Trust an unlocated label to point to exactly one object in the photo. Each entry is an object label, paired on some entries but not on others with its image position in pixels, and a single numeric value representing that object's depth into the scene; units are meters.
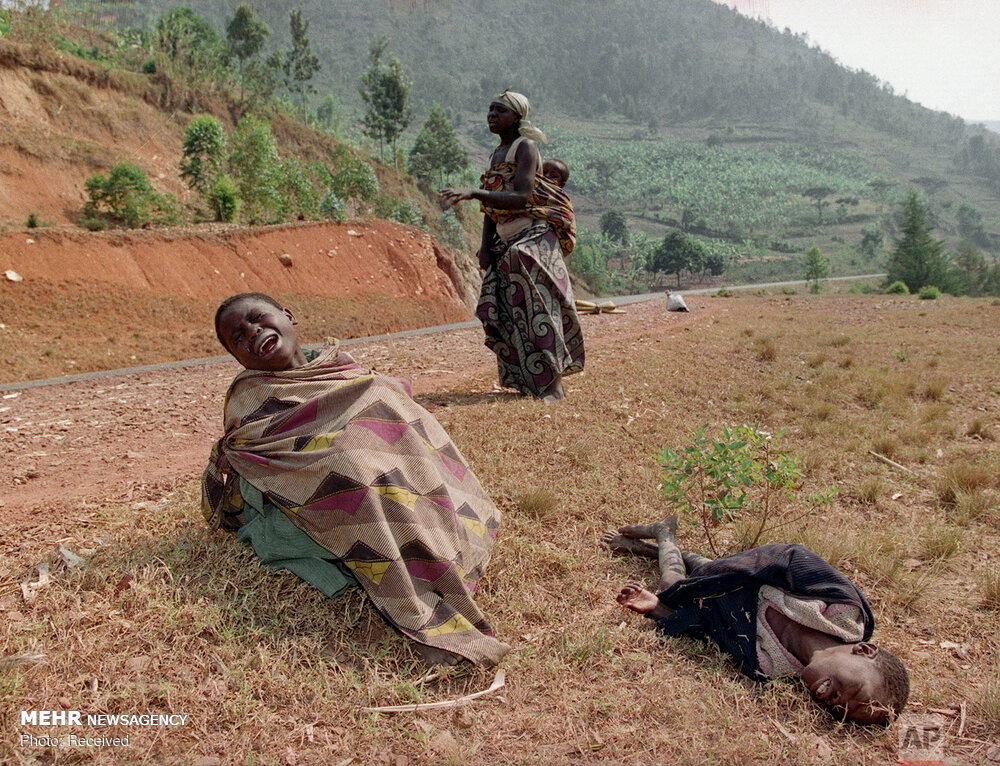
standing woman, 5.32
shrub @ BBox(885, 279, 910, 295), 22.73
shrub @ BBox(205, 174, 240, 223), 16.47
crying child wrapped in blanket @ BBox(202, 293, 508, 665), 2.57
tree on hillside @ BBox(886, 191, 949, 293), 32.44
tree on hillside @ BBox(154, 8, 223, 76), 27.64
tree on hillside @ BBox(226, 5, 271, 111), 37.47
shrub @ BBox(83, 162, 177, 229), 14.40
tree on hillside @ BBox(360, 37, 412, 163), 41.00
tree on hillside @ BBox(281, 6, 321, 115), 40.31
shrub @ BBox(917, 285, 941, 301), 18.23
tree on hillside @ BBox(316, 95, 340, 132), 57.68
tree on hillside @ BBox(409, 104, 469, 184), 43.00
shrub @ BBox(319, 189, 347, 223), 19.05
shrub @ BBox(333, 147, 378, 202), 23.70
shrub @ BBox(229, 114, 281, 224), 16.88
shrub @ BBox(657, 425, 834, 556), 3.37
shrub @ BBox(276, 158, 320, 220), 18.31
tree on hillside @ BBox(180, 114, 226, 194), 18.84
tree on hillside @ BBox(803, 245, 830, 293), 35.44
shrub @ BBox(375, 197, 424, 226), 23.16
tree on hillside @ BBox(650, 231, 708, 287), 54.09
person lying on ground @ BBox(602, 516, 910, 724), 2.31
